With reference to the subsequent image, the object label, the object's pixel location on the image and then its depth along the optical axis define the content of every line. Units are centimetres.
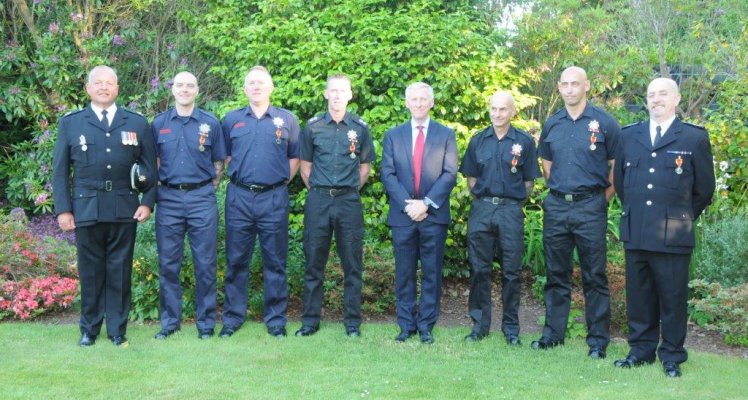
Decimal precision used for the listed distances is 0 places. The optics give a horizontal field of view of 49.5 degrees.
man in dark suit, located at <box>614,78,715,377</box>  525
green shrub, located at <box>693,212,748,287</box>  689
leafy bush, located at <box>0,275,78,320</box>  689
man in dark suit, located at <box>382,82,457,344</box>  617
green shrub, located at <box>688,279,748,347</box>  614
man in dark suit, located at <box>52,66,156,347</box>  586
